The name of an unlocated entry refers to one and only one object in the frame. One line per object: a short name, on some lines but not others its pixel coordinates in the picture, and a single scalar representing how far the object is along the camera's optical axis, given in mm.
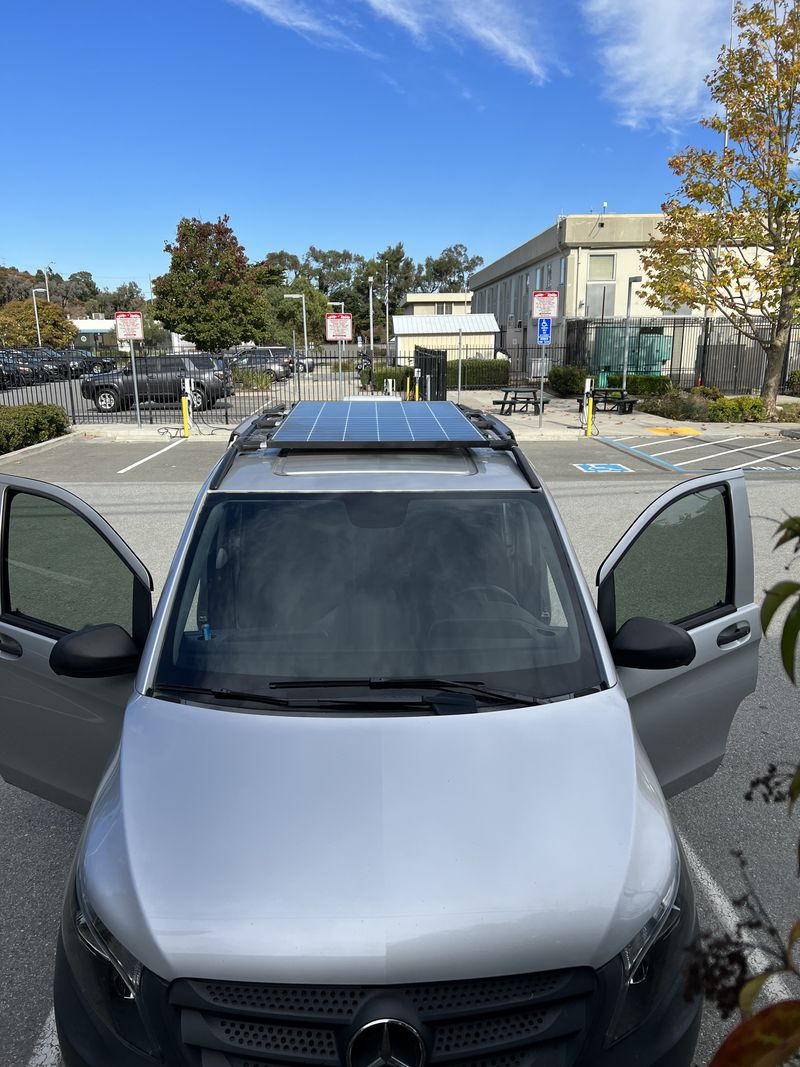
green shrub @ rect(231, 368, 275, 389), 30359
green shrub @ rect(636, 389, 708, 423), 22406
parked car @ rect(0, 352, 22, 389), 31066
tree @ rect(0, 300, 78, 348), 57875
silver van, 1806
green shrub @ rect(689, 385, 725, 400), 23953
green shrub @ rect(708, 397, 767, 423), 21375
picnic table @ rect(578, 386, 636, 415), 24000
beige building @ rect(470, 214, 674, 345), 33531
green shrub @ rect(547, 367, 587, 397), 29631
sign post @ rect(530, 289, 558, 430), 19547
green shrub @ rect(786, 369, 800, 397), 29828
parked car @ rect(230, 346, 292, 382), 31688
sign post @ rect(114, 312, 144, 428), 19062
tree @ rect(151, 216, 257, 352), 33969
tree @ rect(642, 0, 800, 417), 19547
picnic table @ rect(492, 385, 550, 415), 23344
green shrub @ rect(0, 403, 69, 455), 16098
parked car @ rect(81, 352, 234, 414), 24344
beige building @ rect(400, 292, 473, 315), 82688
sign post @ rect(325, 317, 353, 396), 22156
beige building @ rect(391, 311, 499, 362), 40375
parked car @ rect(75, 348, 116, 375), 25483
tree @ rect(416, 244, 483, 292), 128875
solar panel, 3342
